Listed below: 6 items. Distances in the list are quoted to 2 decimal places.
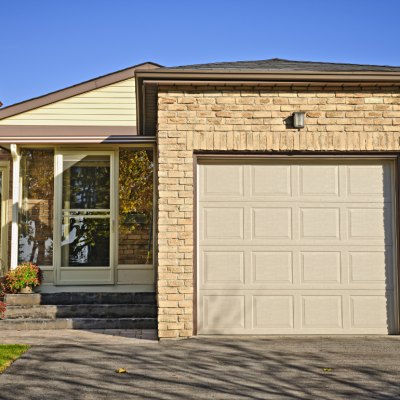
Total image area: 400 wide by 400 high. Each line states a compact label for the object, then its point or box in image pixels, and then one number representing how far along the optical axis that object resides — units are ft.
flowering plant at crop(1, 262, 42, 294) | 26.23
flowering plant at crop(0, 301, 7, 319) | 20.75
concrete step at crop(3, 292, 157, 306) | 25.90
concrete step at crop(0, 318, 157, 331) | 24.04
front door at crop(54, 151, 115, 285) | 28.58
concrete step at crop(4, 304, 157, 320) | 25.00
